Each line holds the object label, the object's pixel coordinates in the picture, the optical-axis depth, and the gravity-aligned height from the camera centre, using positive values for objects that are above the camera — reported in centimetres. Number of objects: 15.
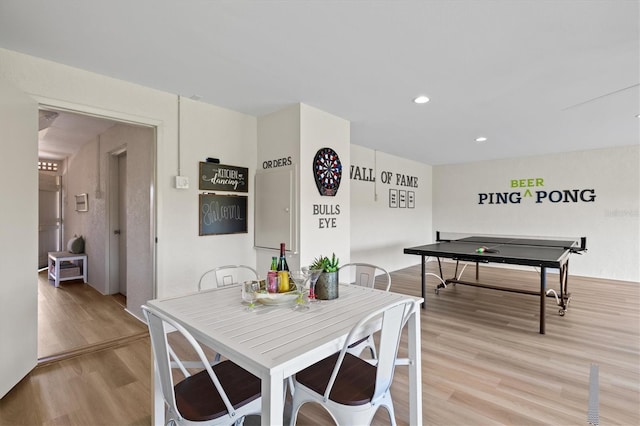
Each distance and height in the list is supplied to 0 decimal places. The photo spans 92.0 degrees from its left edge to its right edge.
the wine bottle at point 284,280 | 181 -41
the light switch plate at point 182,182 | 310 +29
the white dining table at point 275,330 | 112 -54
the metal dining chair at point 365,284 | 207 -60
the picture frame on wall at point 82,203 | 527 +14
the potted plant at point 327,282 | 184 -42
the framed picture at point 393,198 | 637 +28
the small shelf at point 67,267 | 507 -95
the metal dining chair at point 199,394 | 125 -83
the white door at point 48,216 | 680 -11
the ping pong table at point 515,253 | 318 -50
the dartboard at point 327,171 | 350 +47
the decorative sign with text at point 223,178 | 333 +38
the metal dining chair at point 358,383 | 135 -83
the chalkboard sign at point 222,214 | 334 -3
